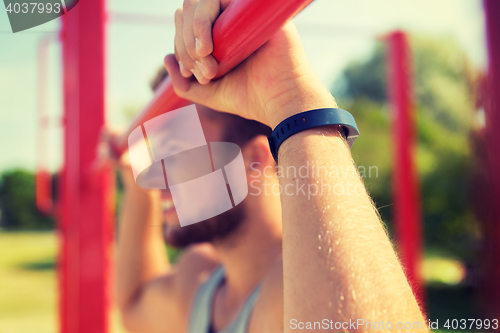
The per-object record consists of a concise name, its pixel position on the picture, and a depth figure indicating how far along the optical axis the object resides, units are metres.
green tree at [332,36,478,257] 7.00
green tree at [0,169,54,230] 9.68
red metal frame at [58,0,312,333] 1.39
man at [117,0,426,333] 0.38
